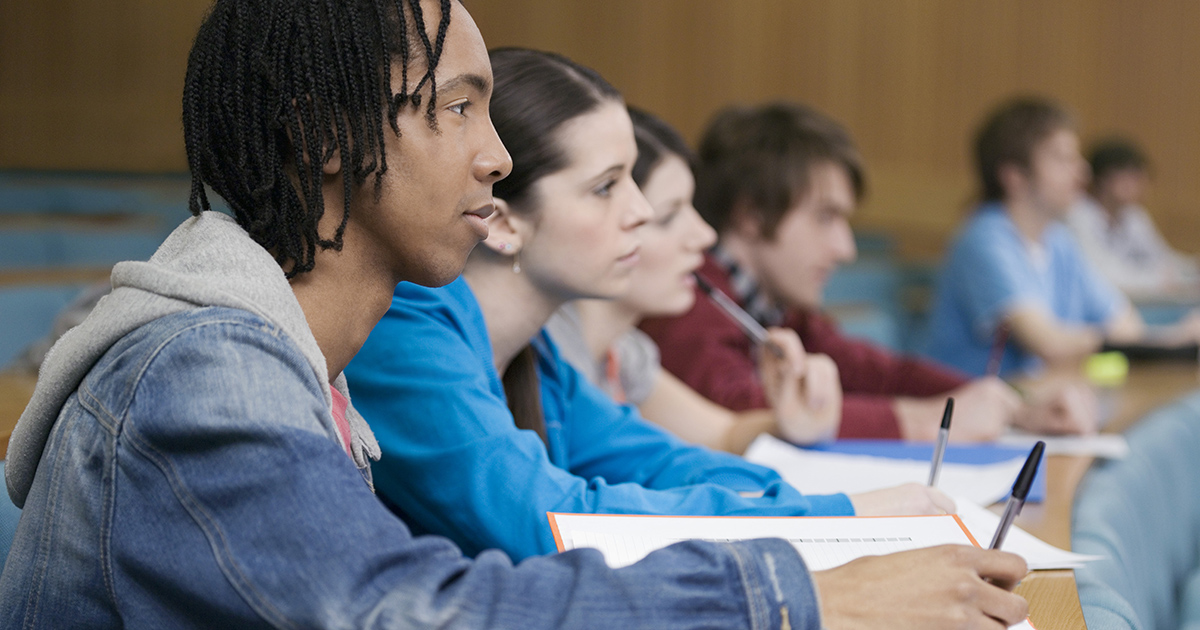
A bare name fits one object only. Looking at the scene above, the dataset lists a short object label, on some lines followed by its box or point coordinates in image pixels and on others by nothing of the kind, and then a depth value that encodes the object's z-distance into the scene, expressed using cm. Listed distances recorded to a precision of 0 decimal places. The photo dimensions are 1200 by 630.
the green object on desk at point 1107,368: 434
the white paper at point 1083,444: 354
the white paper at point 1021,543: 303
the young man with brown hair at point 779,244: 388
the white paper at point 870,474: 327
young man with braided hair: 247
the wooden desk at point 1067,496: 294
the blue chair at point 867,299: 522
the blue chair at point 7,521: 290
